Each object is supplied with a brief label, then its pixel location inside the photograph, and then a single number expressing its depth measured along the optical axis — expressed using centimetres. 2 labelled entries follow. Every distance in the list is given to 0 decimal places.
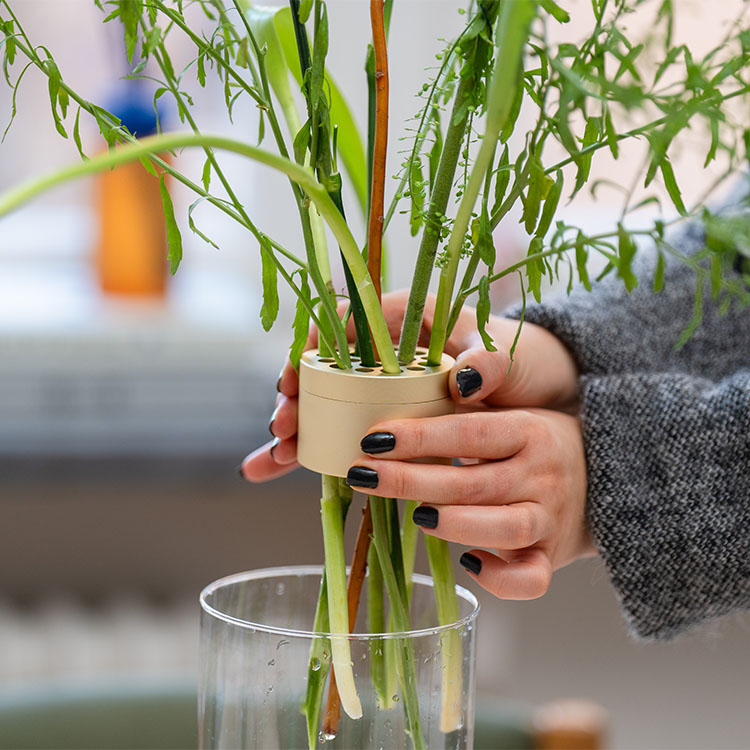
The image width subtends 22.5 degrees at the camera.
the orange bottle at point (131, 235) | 206
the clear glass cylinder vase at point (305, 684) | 75
